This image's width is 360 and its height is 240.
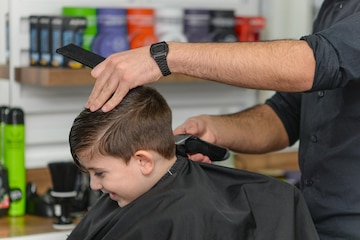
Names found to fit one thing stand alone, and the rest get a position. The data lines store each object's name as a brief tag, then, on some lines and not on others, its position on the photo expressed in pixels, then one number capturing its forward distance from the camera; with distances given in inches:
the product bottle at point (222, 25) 131.6
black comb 74.7
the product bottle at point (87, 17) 119.7
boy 74.2
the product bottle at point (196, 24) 129.2
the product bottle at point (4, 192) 112.1
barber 74.5
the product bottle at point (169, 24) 127.2
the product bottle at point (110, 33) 121.0
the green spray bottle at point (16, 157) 113.1
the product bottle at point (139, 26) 124.7
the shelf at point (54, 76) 113.2
